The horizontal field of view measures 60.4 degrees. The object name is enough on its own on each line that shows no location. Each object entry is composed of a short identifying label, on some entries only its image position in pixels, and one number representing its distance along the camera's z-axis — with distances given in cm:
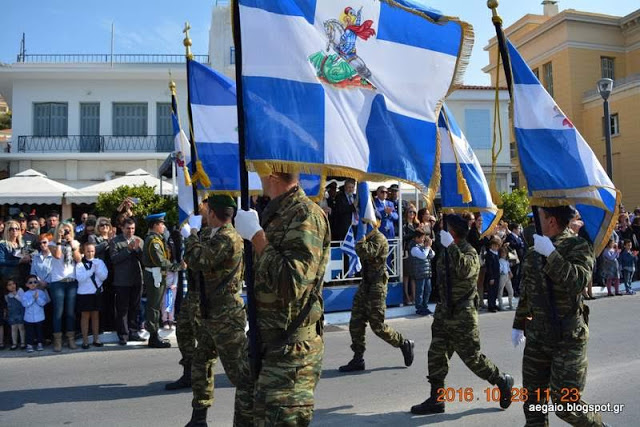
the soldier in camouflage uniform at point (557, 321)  389
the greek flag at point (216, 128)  720
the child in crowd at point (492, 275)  1127
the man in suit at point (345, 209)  1152
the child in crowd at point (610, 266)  1309
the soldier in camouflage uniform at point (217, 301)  461
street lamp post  1368
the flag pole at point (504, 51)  449
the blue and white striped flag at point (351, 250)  1024
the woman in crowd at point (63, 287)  807
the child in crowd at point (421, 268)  1095
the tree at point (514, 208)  1892
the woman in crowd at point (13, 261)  832
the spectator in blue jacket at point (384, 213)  1186
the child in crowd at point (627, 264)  1365
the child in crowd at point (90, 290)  820
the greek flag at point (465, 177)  677
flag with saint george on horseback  368
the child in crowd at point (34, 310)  797
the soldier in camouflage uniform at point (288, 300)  295
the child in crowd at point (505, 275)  1140
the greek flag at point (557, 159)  462
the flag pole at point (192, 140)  631
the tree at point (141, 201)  1509
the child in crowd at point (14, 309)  798
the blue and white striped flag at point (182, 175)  747
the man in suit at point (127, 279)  844
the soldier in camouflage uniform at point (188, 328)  552
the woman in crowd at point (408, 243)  1160
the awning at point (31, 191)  1628
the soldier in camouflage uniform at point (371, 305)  671
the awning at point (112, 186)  1655
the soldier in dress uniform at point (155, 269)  810
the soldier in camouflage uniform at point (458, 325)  519
